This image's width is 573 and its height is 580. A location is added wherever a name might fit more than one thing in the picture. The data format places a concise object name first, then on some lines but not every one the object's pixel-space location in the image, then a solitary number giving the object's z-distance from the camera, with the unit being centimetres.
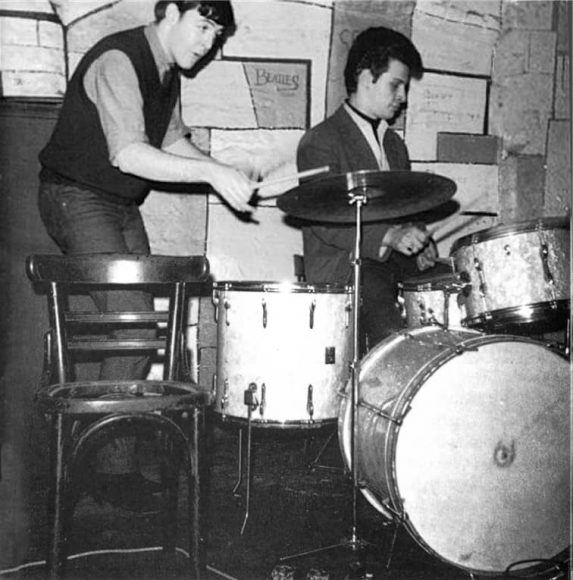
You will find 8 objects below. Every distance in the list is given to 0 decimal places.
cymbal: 239
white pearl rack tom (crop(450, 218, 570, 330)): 248
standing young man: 238
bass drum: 219
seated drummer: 326
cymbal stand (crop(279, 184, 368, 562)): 235
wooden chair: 184
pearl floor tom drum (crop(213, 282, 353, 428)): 268
